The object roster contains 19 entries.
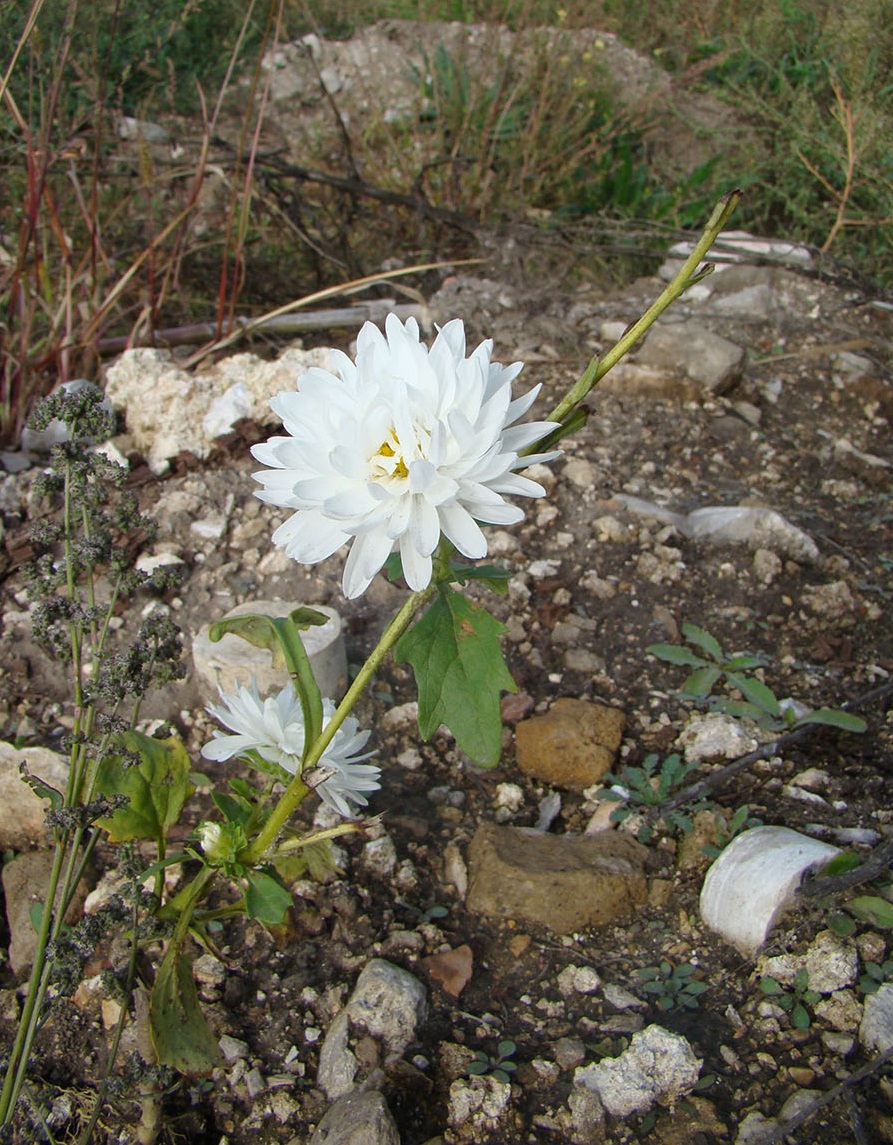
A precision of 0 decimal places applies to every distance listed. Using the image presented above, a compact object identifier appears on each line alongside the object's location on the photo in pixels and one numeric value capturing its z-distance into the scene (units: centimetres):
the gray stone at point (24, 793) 40
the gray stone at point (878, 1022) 32
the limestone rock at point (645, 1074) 32
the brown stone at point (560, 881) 38
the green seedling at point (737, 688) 44
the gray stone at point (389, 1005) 34
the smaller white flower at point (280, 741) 33
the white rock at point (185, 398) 57
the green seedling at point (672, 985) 35
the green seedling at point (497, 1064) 33
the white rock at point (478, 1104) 32
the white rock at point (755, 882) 36
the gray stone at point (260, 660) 43
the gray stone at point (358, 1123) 31
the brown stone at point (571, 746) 43
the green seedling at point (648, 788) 41
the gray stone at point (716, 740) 44
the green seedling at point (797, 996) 34
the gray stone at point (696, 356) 67
